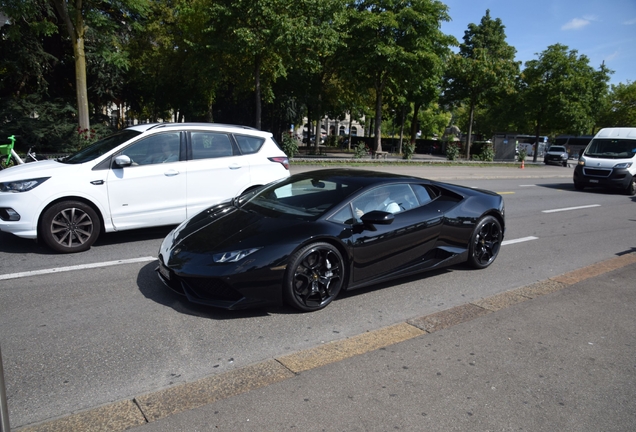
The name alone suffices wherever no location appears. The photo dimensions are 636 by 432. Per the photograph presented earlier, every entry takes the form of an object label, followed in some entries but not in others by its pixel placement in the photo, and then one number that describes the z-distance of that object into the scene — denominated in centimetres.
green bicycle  1302
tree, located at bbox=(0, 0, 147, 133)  1650
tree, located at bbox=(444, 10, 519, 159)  3750
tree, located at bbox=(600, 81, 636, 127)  6031
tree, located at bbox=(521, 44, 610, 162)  3978
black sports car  439
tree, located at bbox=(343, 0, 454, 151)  2858
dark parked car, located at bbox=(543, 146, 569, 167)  4234
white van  1672
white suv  630
